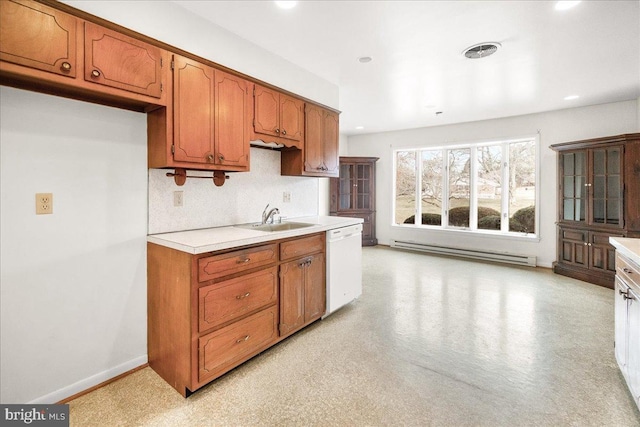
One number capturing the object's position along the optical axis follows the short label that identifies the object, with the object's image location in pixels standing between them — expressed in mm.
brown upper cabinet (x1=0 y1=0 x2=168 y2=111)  1429
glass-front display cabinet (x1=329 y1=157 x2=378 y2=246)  6730
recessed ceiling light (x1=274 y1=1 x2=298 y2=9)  2129
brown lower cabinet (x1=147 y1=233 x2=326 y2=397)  1886
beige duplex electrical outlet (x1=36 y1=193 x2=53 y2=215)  1744
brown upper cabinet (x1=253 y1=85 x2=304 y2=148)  2639
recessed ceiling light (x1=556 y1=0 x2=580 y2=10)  2129
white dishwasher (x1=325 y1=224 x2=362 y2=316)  2986
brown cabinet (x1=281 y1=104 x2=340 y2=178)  3168
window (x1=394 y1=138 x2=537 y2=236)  5340
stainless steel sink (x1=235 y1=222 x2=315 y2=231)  2836
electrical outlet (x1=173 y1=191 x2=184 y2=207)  2375
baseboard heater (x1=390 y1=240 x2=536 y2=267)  5156
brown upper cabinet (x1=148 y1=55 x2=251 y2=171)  2055
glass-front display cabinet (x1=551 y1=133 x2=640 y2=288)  3830
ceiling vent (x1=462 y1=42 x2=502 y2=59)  2760
